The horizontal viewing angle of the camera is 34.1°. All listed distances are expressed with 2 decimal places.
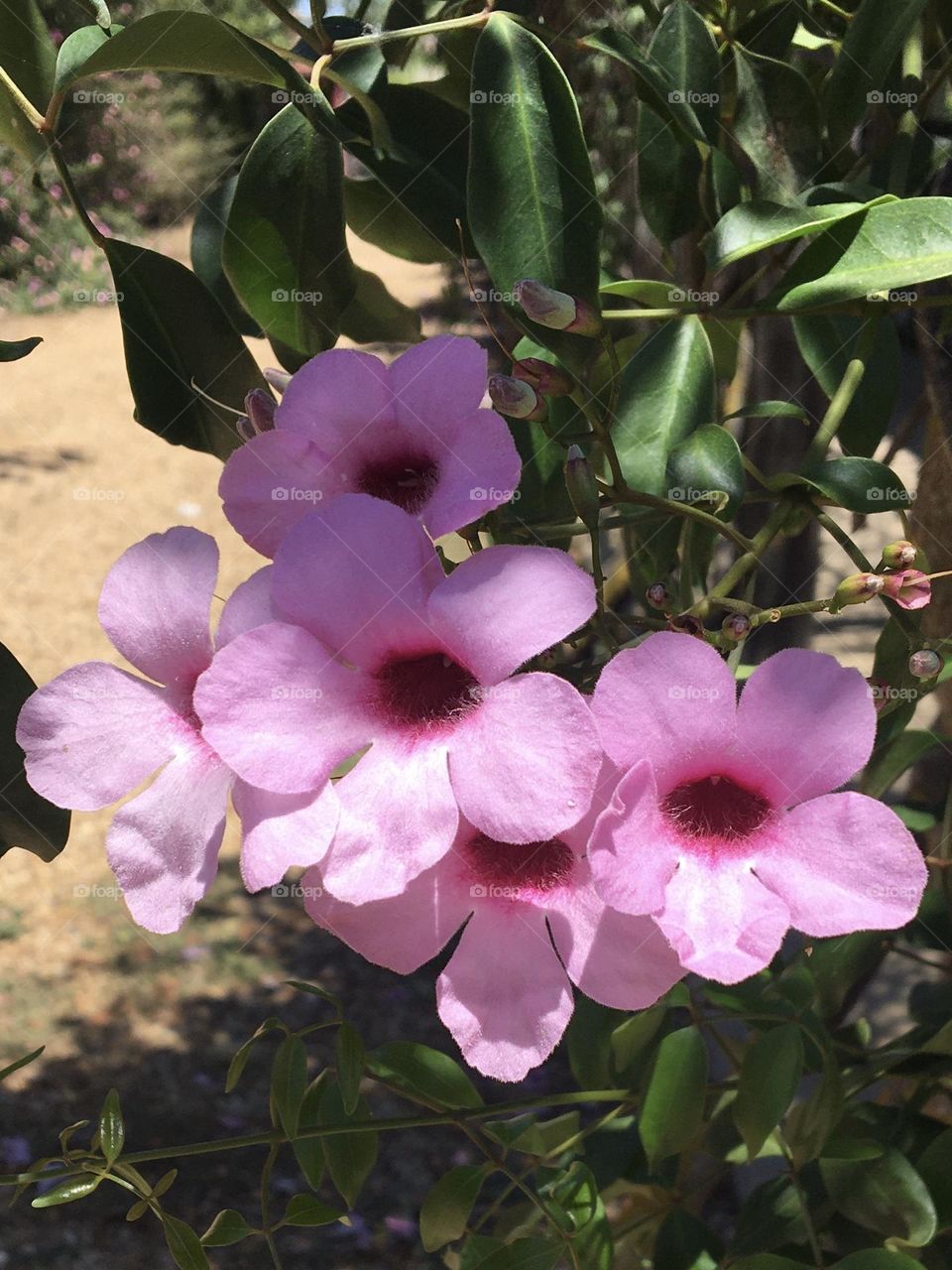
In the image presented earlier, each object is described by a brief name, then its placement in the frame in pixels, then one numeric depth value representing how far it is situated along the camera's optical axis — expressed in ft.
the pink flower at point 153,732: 0.65
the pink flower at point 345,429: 0.66
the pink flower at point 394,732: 0.59
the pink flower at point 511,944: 0.64
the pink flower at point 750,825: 0.58
